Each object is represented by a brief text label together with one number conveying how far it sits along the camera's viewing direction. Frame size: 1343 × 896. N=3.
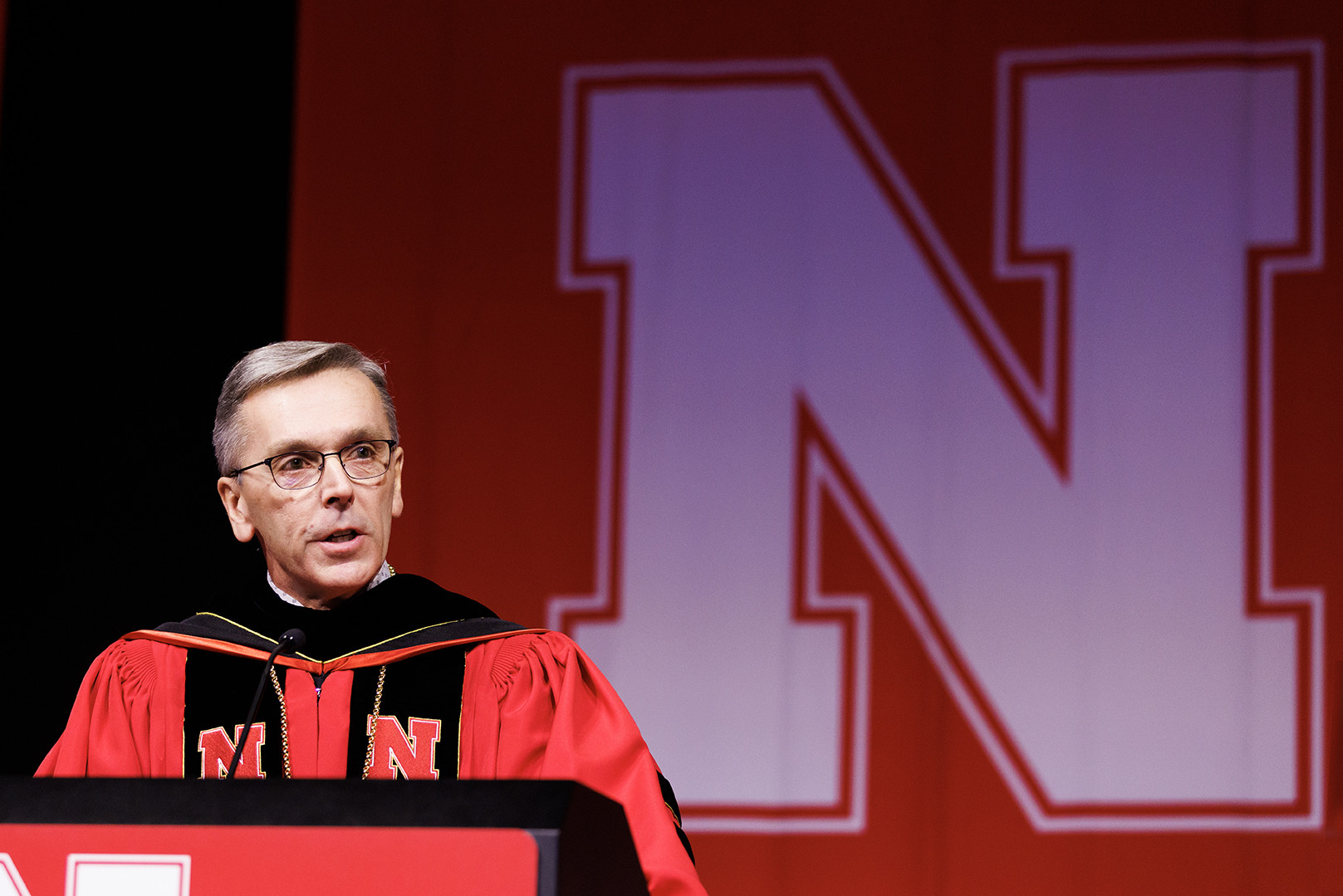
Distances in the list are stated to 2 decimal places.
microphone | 7.52
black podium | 7.22
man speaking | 7.81
